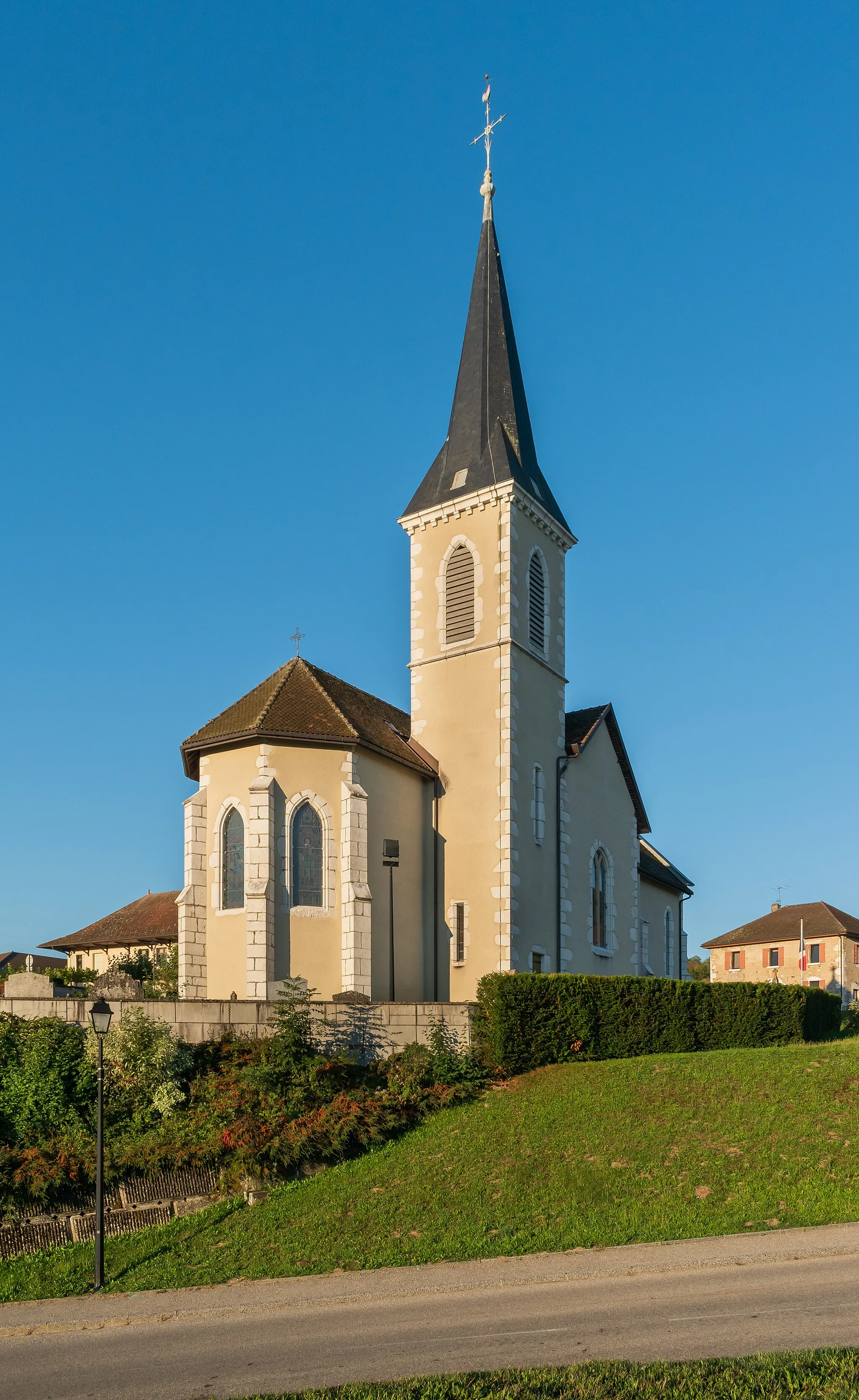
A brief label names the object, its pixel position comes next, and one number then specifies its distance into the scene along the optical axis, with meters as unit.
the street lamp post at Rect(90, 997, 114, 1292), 14.26
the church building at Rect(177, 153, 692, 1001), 24.61
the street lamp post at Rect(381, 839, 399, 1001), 26.34
